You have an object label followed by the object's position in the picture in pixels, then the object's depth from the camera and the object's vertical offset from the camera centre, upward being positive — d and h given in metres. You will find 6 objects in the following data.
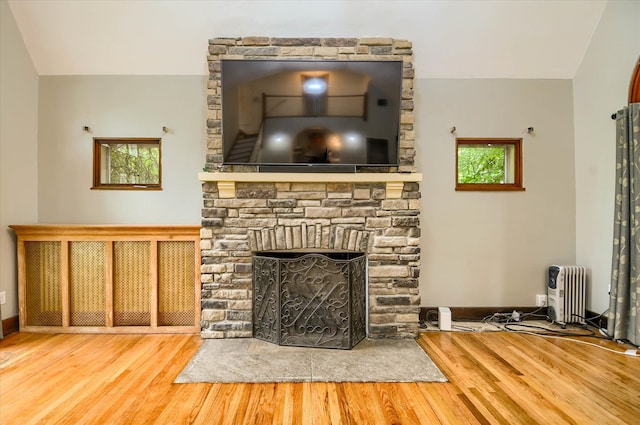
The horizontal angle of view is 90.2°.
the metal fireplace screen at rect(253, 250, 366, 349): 2.64 -0.75
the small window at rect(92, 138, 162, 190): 3.27 +0.50
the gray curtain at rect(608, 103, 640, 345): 2.57 -0.16
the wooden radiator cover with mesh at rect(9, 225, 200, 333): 2.92 -0.65
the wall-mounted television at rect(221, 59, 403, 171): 2.74 +0.87
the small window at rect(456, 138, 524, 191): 3.28 +0.49
